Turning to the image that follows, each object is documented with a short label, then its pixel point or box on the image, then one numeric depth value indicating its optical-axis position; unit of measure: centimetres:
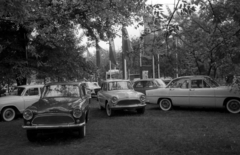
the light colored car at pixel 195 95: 980
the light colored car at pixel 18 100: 1038
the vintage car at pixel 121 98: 1024
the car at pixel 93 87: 2091
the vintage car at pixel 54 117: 634
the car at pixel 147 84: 1446
